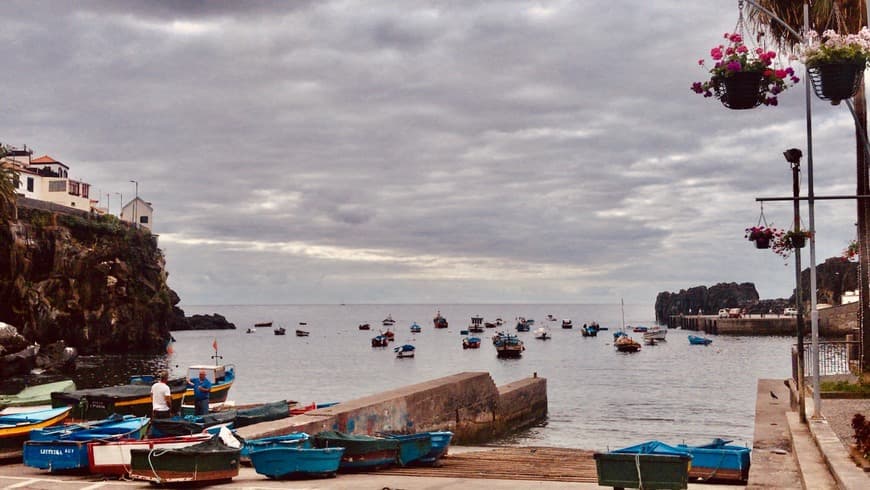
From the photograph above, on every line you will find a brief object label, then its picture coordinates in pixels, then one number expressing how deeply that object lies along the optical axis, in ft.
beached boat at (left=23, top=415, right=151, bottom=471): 63.00
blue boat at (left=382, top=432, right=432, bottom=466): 70.74
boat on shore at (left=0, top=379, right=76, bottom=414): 118.32
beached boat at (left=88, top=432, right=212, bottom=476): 61.82
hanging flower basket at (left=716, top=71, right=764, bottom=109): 38.45
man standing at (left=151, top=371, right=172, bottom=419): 79.56
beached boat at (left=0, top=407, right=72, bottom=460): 73.26
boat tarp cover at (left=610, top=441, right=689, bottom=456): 56.25
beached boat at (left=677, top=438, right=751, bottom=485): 62.44
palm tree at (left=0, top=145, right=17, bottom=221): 240.73
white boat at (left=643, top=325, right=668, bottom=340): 535.60
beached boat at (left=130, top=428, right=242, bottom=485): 57.57
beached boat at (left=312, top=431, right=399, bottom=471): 66.39
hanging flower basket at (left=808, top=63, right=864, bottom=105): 32.60
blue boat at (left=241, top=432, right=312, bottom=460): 65.41
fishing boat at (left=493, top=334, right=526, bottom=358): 394.73
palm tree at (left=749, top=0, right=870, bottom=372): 74.59
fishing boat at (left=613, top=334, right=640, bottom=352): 451.12
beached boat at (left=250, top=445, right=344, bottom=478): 61.46
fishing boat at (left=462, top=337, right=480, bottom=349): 486.79
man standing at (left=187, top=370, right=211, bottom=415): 91.30
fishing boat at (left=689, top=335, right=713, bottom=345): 483.92
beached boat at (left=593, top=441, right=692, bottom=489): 51.26
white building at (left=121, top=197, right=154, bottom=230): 505.25
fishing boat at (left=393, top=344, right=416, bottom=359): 414.00
